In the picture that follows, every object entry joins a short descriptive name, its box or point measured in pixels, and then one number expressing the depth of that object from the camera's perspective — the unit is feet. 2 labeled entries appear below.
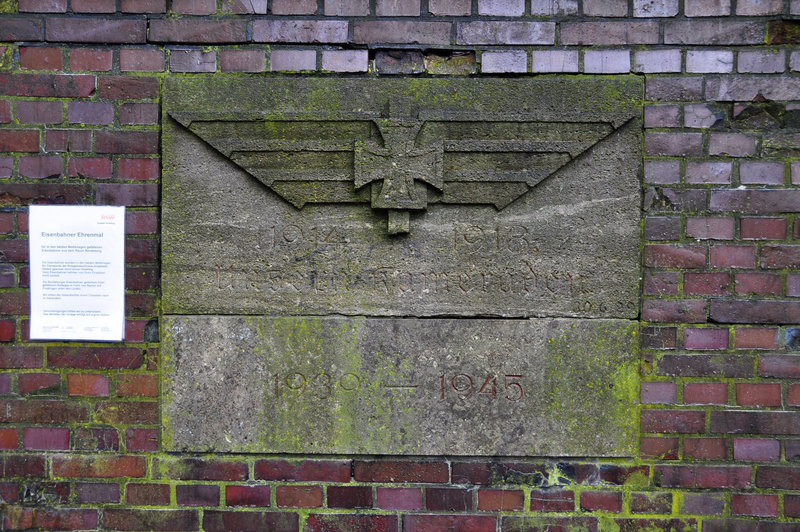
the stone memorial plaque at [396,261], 6.58
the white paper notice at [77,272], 6.69
